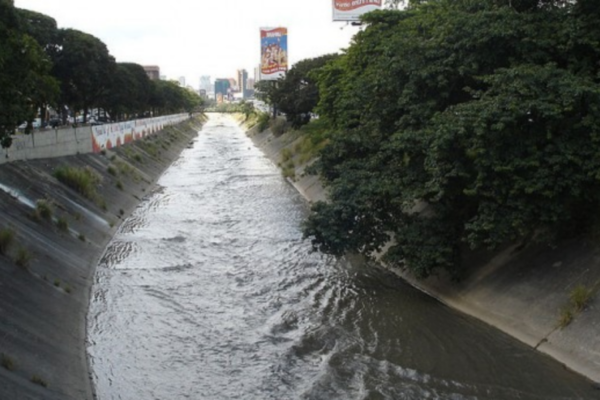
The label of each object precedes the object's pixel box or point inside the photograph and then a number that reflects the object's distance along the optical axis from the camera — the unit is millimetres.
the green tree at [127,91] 63906
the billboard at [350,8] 59156
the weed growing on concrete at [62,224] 22562
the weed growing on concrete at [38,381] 11547
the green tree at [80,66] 50031
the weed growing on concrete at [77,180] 28875
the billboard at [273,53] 92875
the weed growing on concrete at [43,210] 22125
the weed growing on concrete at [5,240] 17175
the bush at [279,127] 77125
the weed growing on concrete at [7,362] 11441
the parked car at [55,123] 56681
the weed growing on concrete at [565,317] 13641
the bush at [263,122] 97175
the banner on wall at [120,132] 40997
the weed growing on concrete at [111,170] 37375
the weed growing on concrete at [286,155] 54450
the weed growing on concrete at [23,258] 17047
